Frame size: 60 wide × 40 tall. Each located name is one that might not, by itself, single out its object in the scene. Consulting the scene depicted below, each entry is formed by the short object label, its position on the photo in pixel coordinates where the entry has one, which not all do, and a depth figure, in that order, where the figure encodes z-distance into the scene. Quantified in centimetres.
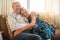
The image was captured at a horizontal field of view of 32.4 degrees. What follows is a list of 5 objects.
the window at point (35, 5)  253
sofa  202
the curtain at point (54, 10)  242
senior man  167
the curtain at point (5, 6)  250
